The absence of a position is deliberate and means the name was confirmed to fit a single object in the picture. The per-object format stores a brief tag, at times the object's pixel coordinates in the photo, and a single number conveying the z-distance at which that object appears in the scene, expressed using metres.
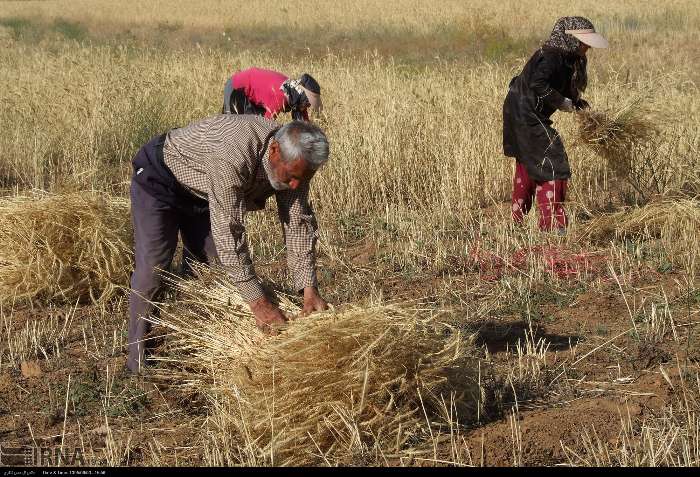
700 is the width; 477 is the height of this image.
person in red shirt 12.05
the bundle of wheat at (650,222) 13.07
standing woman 13.34
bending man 7.24
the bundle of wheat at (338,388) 7.05
